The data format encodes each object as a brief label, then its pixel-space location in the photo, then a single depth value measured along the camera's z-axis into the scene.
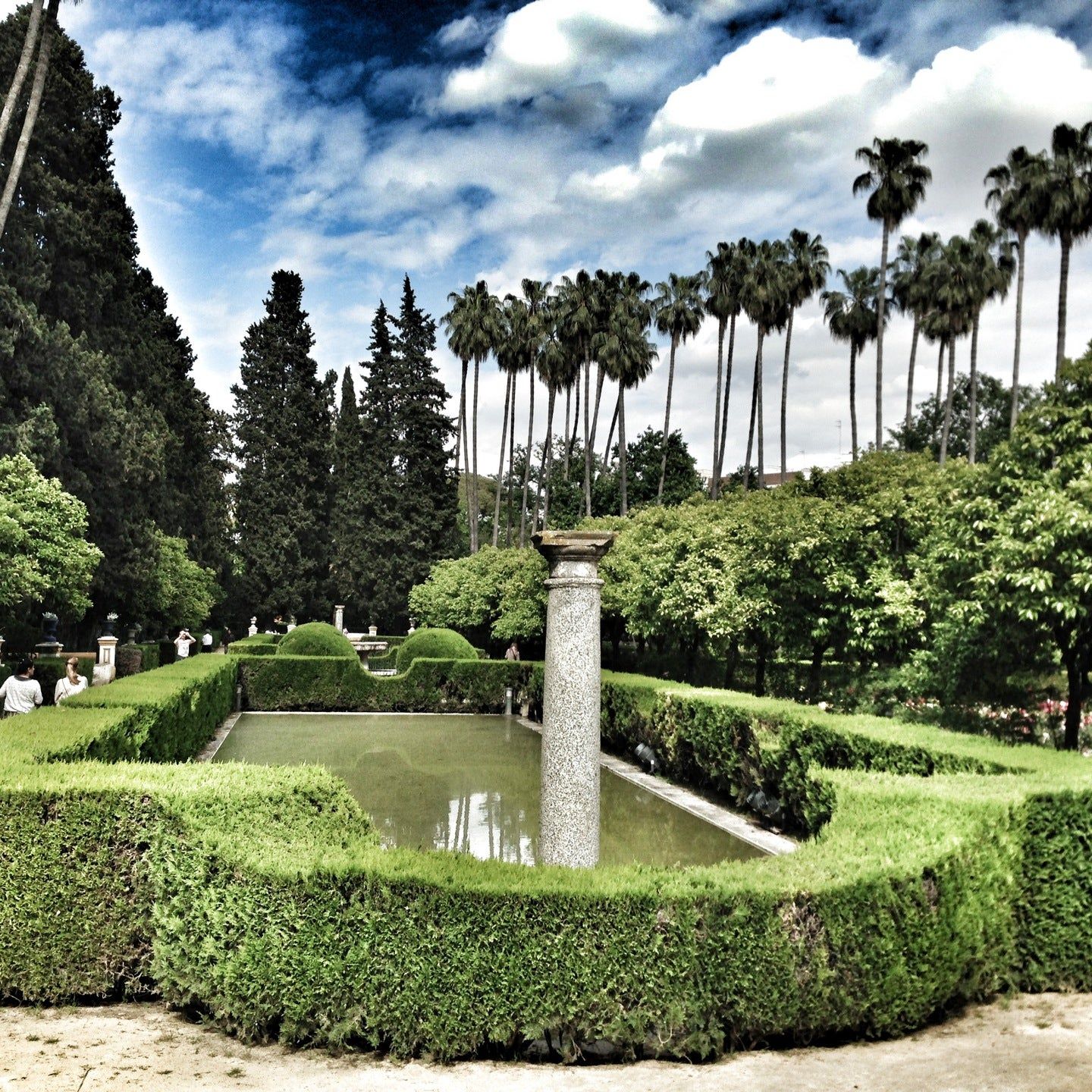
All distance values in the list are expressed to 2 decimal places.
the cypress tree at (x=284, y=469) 52.59
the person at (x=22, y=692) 12.38
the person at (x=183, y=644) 32.06
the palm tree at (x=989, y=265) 41.75
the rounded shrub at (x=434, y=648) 27.22
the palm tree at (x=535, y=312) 53.00
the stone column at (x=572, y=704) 7.55
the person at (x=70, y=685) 12.91
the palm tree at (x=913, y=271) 43.75
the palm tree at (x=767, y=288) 44.53
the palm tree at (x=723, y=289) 46.62
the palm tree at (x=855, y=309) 46.53
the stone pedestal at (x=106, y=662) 22.84
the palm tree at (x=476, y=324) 54.09
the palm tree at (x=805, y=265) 45.00
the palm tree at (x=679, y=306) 49.47
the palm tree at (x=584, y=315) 49.38
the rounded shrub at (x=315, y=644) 26.98
